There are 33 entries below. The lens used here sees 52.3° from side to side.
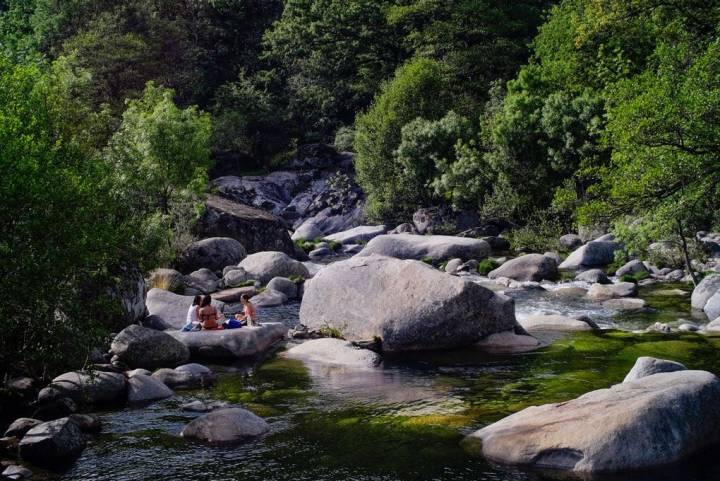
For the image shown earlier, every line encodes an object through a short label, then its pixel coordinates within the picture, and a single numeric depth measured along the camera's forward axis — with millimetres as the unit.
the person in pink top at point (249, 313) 22356
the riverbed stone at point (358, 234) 51219
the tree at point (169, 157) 34250
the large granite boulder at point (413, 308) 19969
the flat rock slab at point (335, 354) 18781
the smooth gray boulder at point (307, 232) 55438
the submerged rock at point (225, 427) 13162
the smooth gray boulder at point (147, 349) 18641
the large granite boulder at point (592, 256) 34438
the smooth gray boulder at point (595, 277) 30484
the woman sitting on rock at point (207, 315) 21578
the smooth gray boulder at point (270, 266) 33719
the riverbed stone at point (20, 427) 13203
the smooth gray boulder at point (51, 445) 12102
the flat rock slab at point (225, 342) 20047
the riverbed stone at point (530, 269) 32031
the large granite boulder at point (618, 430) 11242
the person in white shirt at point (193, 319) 21578
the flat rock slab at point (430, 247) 38938
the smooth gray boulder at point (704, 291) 24489
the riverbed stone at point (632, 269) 31656
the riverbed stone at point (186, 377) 17094
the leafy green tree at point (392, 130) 54062
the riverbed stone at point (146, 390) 15898
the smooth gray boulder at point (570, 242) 39569
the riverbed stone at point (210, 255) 36375
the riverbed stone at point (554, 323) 22109
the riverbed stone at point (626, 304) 25531
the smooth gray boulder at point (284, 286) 30422
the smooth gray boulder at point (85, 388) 15094
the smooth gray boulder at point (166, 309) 23922
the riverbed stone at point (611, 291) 27422
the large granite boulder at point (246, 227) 41844
